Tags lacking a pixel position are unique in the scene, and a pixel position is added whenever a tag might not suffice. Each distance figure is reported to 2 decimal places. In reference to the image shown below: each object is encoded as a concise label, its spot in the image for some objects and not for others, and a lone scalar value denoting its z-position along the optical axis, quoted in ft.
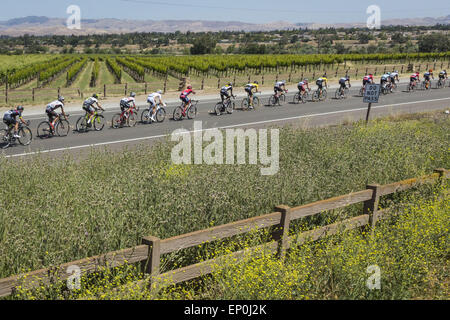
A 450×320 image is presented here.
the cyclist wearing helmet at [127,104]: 66.11
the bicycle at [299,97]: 98.44
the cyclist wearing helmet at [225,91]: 77.40
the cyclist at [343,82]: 104.55
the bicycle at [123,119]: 68.13
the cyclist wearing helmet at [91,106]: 62.44
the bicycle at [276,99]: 92.79
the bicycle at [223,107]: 81.83
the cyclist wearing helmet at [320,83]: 98.94
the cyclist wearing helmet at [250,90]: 81.93
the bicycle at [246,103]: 86.94
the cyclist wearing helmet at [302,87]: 92.52
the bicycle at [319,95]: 102.15
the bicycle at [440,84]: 133.88
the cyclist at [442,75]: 132.83
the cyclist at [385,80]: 114.01
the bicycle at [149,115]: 71.83
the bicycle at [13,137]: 54.49
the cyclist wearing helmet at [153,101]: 69.38
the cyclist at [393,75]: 113.81
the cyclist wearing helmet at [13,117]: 52.26
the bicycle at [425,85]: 127.44
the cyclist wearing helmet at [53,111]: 57.72
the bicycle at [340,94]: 108.27
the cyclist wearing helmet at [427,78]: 125.59
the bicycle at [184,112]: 75.61
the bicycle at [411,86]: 124.29
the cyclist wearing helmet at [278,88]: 89.76
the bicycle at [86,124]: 64.75
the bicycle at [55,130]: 60.06
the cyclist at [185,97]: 73.00
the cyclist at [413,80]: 123.85
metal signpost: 52.01
